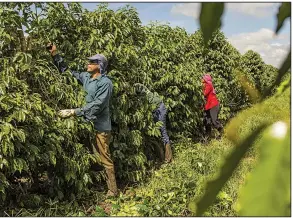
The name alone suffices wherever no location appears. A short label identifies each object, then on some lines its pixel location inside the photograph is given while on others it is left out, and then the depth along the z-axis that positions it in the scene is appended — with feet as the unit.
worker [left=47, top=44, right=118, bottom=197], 12.25
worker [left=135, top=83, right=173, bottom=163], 17.91
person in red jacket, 23.07
